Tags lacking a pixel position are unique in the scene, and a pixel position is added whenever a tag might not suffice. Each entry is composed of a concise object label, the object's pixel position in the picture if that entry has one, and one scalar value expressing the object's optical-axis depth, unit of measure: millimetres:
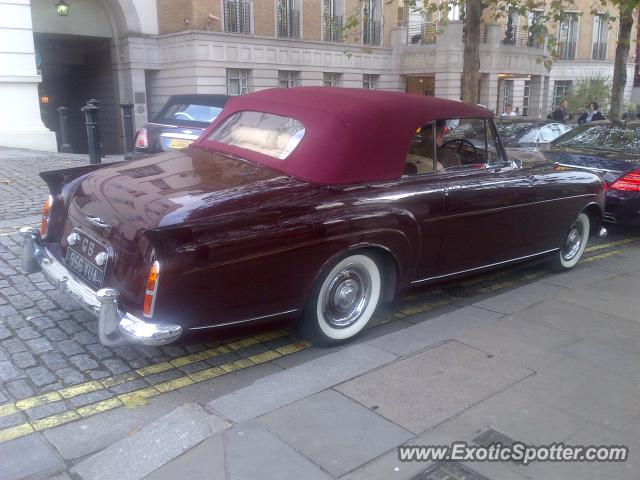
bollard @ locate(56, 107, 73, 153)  14914
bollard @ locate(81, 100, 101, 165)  9430
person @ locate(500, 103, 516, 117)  29217
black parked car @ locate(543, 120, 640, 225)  7387
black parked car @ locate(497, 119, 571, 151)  10753
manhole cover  2834
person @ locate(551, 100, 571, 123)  21825
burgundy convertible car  3395
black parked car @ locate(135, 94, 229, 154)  9328
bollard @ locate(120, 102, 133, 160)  11659
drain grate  3074
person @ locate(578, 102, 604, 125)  18500
